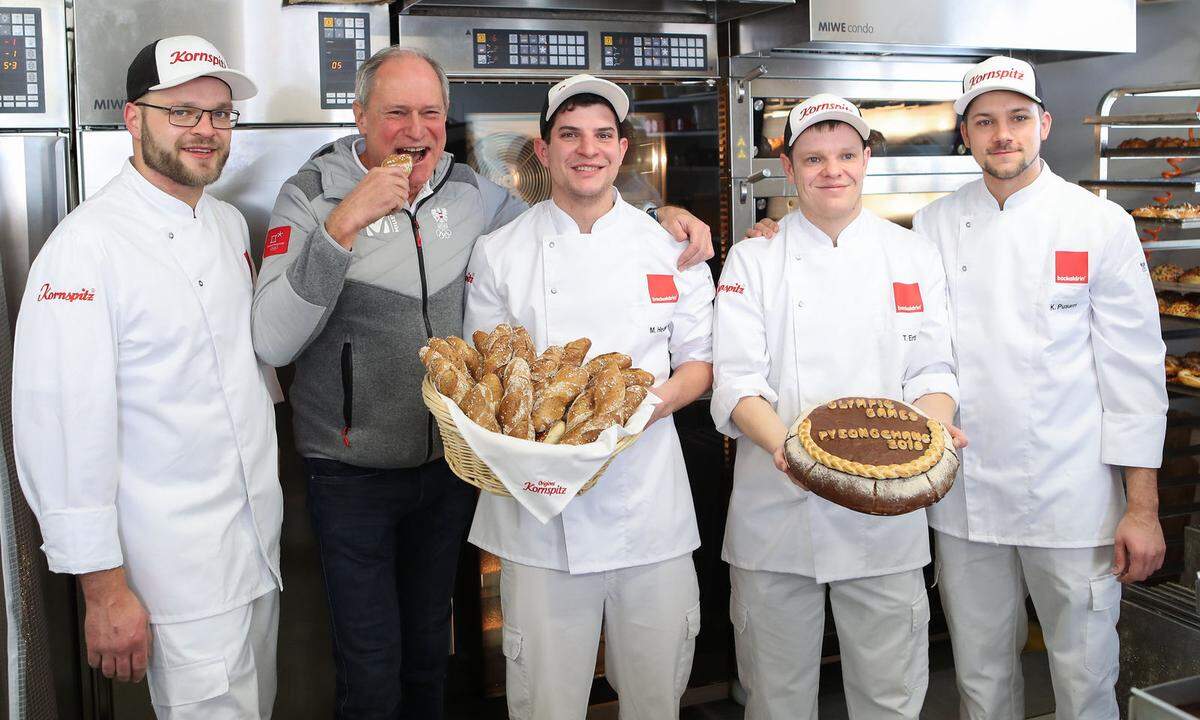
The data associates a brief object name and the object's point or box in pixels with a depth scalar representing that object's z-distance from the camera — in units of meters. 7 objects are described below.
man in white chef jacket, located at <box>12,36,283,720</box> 1.97
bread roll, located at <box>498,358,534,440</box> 1.94
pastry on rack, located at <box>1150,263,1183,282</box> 3.39
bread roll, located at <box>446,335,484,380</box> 2.09
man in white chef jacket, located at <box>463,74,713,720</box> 2.34
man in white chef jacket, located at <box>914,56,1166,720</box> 2.45
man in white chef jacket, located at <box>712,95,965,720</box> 2.42
